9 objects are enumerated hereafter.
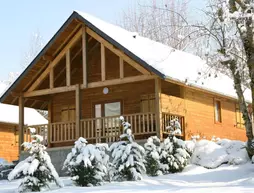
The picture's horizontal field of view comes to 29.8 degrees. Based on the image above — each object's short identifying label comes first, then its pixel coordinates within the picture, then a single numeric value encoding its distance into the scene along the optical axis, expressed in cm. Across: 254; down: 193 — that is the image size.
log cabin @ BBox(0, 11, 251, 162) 1959
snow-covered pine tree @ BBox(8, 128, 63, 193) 1462
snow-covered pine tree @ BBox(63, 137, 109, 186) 1508
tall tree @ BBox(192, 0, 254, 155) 1600
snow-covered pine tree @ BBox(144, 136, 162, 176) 1677
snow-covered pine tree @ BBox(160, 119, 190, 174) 1709
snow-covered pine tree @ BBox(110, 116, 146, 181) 1574
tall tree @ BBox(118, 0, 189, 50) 4533
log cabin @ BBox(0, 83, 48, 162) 3228
